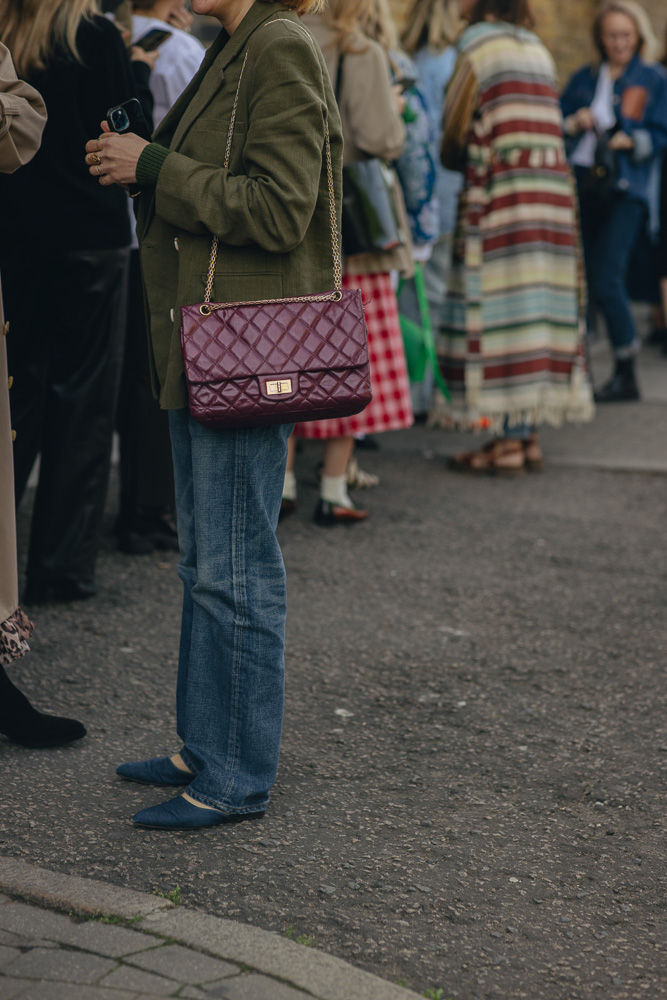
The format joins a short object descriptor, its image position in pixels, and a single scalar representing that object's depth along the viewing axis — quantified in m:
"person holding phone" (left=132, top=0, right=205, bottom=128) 4.71
